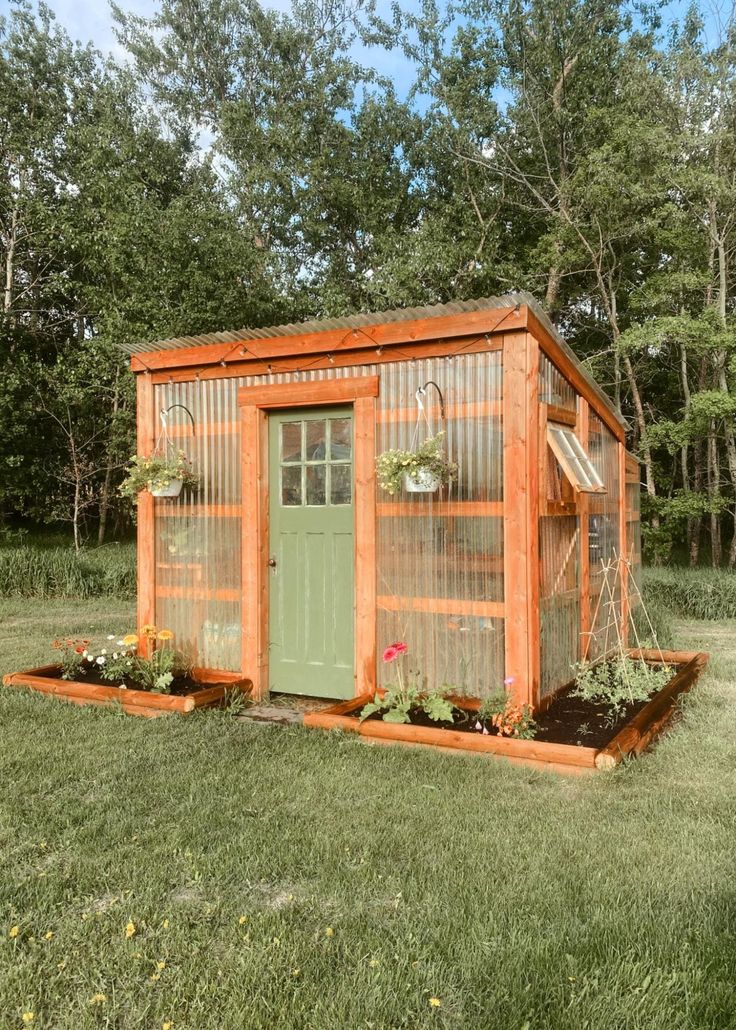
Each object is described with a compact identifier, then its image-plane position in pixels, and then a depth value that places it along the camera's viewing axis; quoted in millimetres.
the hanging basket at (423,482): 4383
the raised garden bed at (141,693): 4855
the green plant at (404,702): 4359
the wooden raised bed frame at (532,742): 3752
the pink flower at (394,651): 4480
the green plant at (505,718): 4164
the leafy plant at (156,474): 5344
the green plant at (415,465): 4387
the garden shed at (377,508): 4477
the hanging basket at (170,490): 5363
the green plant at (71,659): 5679
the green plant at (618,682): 4871
